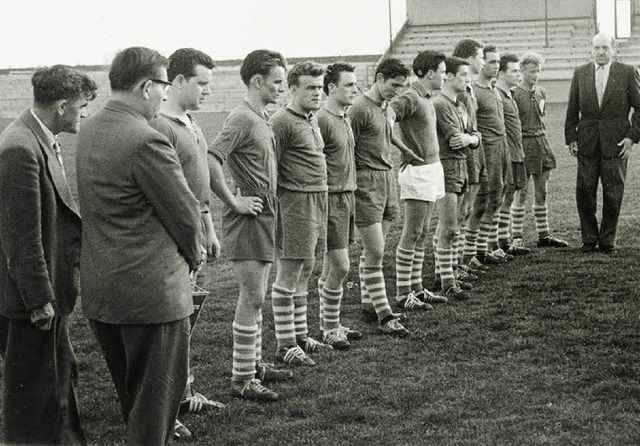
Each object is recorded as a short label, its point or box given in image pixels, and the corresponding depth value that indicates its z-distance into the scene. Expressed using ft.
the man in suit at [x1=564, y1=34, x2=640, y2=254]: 34.96
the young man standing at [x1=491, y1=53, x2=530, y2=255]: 33.58
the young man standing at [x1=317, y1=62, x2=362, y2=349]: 22.94
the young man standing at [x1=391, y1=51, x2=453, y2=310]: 26.53
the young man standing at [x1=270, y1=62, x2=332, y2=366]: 21.22
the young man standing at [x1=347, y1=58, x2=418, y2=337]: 24.29
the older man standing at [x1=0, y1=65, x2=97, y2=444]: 13.82
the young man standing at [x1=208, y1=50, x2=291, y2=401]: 19.11
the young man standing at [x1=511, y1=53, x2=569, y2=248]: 35.24
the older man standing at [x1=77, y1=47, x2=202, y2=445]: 12.89
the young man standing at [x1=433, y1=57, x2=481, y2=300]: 28.35
